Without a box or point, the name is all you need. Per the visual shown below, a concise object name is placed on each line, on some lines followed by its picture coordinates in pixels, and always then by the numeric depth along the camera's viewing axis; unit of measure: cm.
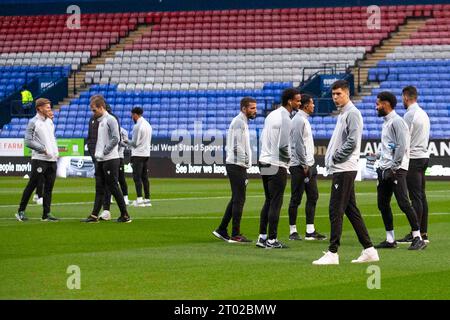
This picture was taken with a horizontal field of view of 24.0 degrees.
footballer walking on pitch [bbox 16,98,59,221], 2088
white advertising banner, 4516
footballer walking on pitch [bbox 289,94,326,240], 1739
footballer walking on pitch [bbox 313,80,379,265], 1349
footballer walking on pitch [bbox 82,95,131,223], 2019
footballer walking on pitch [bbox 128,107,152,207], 2591
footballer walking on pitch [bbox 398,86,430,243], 1633
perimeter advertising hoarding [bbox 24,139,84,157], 4484
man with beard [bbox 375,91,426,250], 1555
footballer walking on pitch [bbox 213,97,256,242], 1656
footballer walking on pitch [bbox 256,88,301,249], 1546
